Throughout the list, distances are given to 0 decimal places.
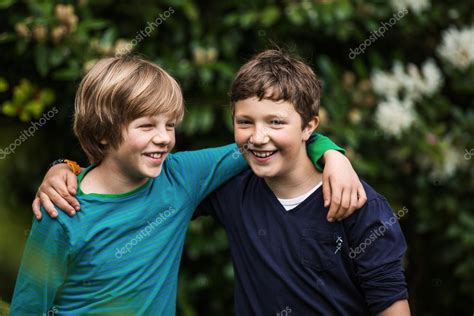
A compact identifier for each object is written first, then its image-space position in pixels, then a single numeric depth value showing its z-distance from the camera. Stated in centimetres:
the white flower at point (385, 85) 836
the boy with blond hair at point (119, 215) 434
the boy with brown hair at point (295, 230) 448
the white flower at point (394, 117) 810
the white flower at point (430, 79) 856
